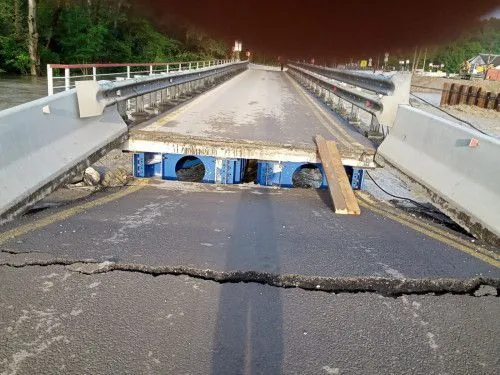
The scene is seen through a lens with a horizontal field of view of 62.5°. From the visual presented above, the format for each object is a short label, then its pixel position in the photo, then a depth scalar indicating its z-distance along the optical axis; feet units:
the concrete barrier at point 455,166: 13.30
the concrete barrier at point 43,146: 12.49
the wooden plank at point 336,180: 16.24
